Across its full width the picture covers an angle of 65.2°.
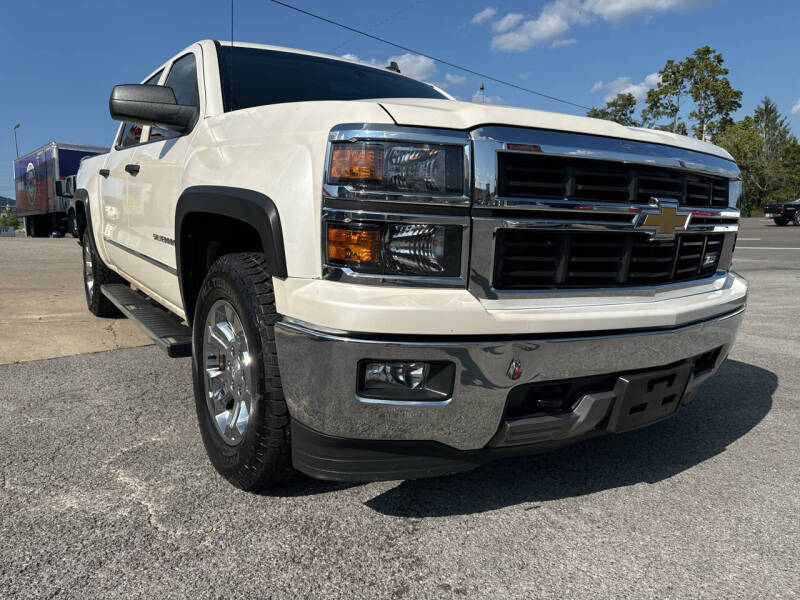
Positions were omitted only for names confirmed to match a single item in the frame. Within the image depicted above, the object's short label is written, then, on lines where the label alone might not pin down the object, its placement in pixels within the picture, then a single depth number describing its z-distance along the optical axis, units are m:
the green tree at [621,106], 54.33
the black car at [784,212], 25.98
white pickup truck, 1.78
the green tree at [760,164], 42.66
